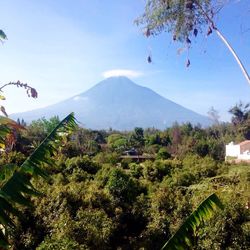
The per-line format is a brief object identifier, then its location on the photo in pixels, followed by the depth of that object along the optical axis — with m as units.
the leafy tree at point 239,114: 44.28
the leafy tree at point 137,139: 37.16
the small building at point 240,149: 33.91
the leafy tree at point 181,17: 6.59
